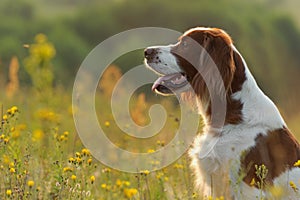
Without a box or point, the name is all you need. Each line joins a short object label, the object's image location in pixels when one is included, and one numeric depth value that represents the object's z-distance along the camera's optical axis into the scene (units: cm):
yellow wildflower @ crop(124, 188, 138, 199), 640
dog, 849
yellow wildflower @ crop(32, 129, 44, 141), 961
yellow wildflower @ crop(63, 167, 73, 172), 756
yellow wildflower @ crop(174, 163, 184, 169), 965
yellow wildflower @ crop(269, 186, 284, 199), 542
